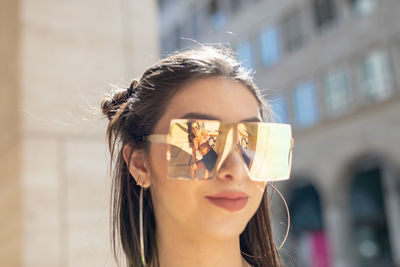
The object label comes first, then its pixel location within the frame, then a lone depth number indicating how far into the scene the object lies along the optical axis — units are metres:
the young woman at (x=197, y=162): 1.08
